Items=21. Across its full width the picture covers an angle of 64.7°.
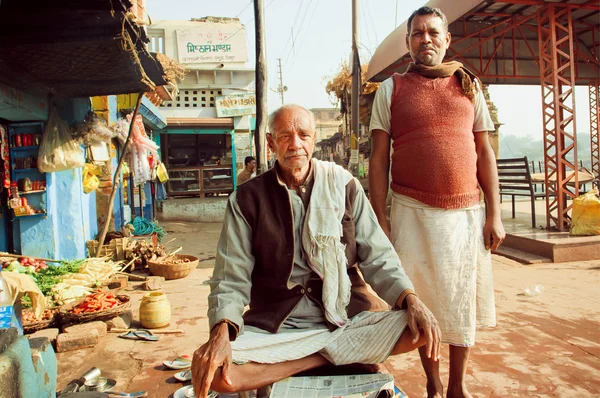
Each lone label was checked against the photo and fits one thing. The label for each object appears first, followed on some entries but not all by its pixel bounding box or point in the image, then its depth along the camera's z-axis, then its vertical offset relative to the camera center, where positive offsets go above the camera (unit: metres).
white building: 16.16 +2.78
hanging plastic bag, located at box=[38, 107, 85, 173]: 6.31 +0.39
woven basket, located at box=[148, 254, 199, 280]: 6.93 -1.40
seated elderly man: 1.96 -0.49
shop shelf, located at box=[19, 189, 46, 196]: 6.29 -0.18
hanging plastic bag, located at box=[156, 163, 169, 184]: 11.98 +0.06
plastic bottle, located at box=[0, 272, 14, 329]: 2.88 -0.81
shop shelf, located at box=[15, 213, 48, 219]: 6.45 -0.50
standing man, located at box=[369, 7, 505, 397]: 2.51 -0.14
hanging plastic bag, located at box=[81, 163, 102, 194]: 7.42 +0.00
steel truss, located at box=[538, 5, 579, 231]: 7.45 +0.70
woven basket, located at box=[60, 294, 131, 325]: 4.49 -1.32
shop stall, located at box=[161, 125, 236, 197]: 16.20 +0.43
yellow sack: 6.88 -0.79
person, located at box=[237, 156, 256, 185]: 8.84 +0.02
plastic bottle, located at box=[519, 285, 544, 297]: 4.92 -1.34
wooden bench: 8.00 -0.18
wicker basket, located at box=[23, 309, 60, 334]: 4.39 -1.38
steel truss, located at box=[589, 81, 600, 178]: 12.98 +1.09
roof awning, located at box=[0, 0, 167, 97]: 4.25 +1.31
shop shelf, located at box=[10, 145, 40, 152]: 6.40 +0.42
